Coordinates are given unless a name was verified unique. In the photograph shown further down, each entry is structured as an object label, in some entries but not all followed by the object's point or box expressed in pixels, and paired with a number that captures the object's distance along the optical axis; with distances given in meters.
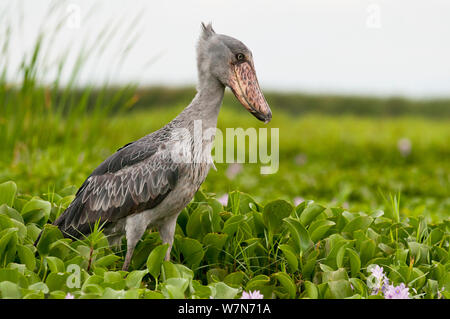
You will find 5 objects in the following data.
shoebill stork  3.42
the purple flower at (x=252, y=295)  3.02
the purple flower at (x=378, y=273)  3.18
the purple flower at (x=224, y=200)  4.64
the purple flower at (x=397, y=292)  3.10
